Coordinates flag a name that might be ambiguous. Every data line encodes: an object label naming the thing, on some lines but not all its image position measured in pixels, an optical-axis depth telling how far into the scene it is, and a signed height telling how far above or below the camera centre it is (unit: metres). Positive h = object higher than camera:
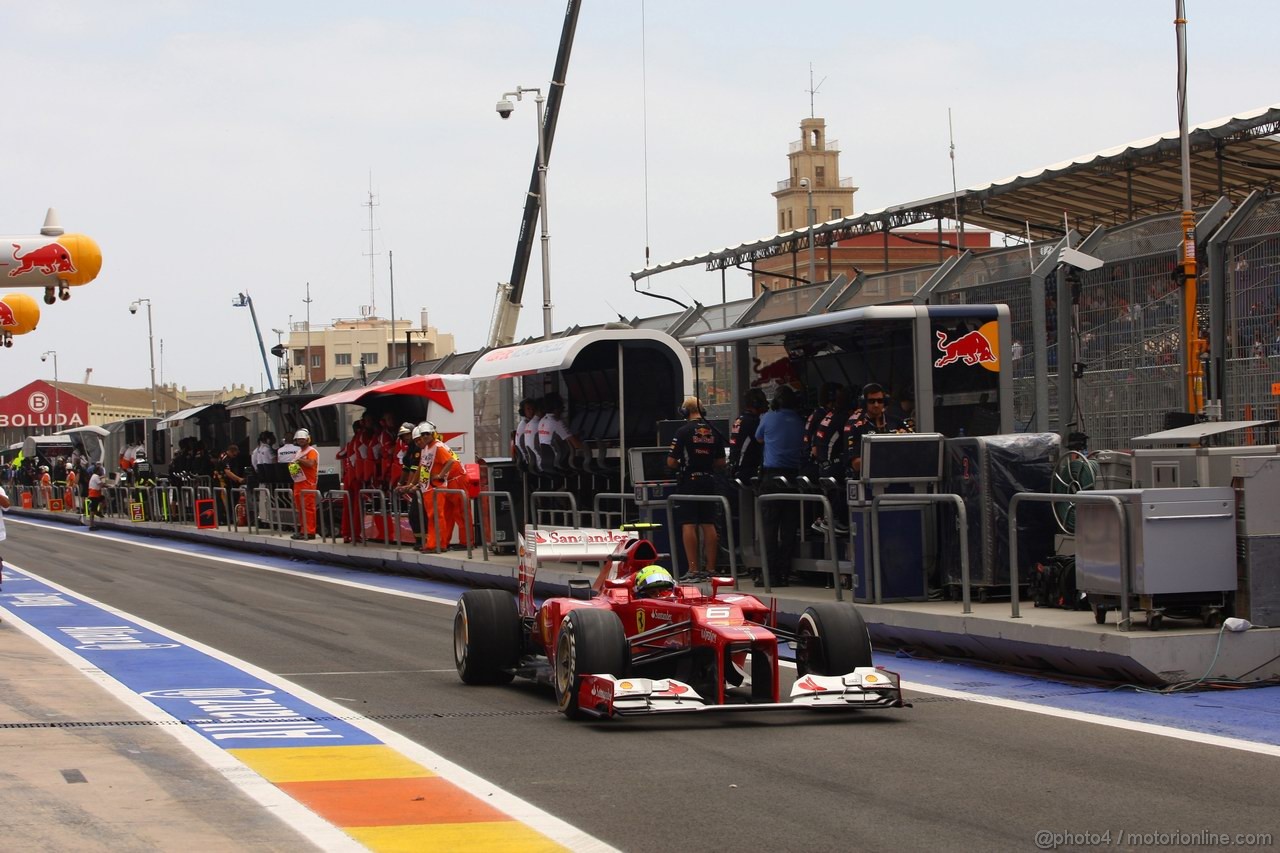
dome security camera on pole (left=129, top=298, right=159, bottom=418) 72.00 +5.62
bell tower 151.16 +25.53
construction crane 49.66 +5.26
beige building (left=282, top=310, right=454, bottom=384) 125.50 +9.14
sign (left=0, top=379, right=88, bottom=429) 121.00 +4.78
